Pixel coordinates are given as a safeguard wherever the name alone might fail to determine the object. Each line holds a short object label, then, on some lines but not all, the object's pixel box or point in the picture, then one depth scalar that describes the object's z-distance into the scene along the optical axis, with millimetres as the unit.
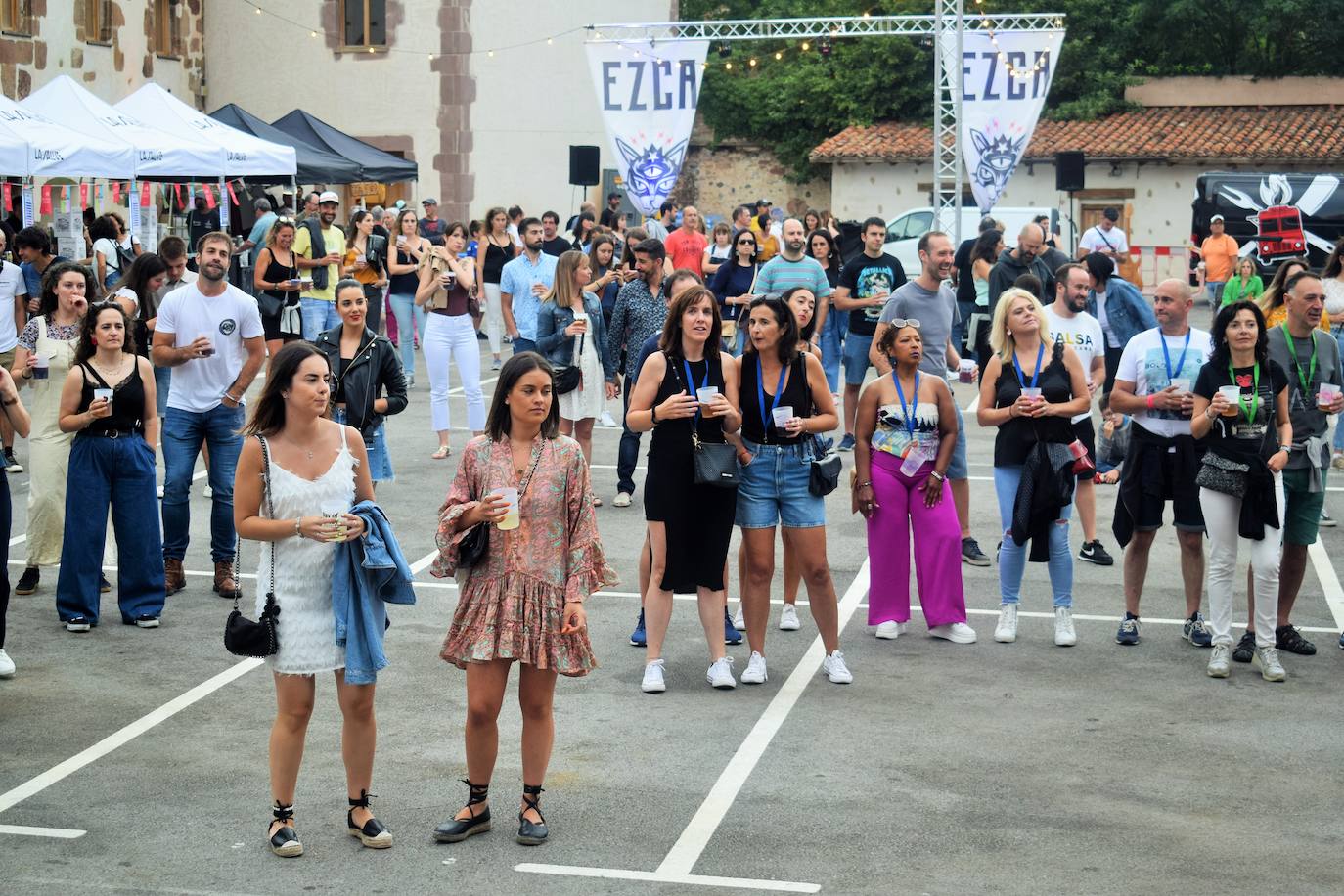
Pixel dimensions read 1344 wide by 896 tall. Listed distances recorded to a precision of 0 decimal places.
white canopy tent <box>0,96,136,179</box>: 16781
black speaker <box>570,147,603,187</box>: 32156
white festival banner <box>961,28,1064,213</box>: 23078
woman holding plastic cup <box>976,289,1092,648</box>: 8773
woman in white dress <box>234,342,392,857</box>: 5777
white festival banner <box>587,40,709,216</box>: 23078
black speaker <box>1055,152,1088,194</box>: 34875
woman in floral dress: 5770
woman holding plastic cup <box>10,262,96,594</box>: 9344
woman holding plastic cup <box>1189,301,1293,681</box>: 8008
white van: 31922
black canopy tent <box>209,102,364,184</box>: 24577
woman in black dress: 7719
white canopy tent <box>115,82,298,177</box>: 20891
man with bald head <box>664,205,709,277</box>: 20062
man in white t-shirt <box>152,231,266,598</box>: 9641
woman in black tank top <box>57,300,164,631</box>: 8688
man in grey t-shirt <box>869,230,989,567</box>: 11188
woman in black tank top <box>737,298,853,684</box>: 7914
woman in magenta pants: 8812
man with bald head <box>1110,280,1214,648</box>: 8719
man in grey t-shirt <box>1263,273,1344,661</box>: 8422
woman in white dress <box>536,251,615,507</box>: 12031
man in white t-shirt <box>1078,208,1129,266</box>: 24562
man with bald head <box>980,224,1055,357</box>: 13266
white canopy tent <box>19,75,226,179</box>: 19312
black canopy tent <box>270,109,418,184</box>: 26031
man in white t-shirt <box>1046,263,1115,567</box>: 10008
